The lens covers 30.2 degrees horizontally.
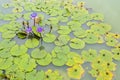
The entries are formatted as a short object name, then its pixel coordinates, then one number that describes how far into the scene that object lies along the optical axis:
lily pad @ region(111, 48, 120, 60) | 1.97
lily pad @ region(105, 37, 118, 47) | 2.08
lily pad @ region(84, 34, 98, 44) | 2.10
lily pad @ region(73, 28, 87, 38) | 2.15
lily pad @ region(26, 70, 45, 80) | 1.77
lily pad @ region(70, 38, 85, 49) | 2.04
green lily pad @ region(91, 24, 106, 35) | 2.19
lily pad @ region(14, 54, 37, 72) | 1.83
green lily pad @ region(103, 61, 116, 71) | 1.87
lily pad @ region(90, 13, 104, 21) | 2.36
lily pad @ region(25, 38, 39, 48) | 2.04
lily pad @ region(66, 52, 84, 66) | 1.90
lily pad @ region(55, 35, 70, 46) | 2.06
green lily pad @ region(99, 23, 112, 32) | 2.22
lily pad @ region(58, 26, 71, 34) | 2.18
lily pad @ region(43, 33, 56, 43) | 2.09
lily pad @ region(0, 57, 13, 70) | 1.85
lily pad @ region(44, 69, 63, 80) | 1.78
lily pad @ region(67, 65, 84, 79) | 1.81
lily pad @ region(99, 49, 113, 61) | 1.95
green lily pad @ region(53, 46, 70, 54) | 1.97
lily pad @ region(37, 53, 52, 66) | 1.88
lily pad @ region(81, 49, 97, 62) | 1.94
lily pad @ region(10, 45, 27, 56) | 1.95
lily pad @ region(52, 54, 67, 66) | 1.89
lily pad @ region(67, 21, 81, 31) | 2.24
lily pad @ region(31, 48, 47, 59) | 1.92
